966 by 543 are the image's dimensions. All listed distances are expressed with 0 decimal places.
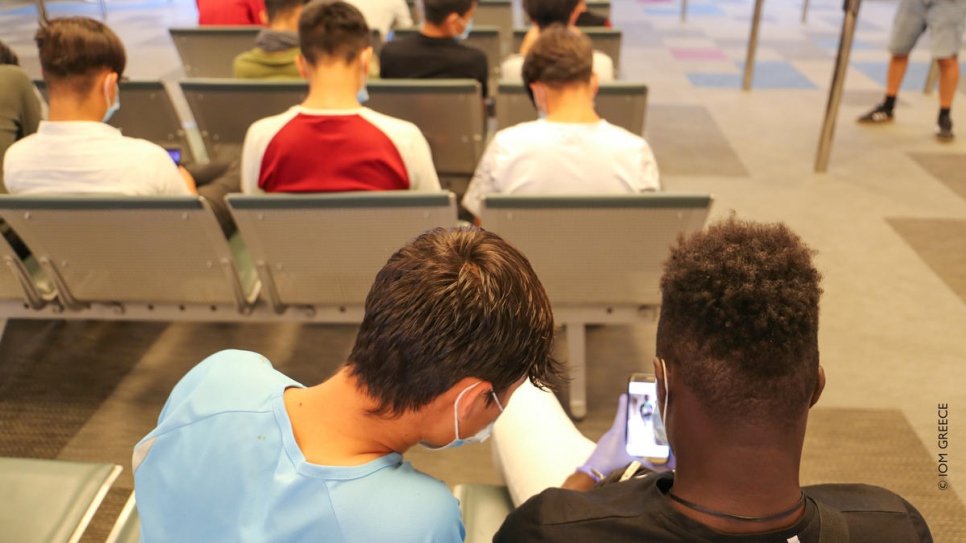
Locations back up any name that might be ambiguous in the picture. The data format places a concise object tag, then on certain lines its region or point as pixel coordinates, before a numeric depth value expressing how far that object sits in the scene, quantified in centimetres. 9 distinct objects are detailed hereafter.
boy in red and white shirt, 221
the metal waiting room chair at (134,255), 192
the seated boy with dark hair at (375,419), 88
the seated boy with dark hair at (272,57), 337
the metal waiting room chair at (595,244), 192
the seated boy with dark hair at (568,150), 223
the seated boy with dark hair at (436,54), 336
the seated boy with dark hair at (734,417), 86
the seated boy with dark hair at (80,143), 212
